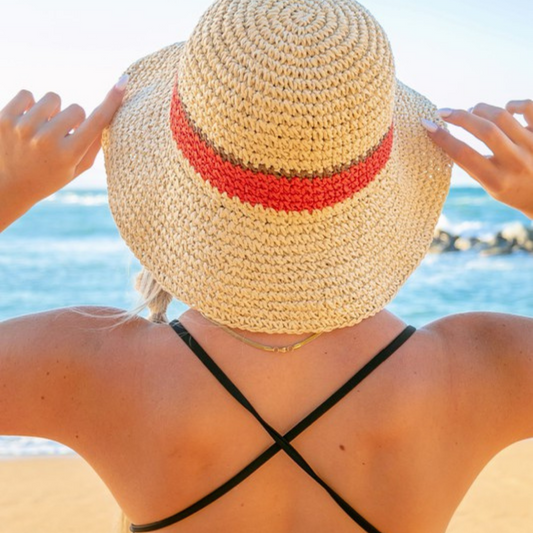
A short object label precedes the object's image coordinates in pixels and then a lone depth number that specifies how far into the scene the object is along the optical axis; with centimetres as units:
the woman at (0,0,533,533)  120
